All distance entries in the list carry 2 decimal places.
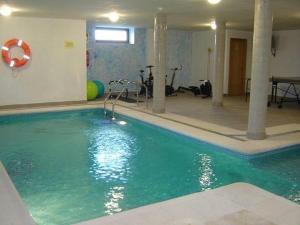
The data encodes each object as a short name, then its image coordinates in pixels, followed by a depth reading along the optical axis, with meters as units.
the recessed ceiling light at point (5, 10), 6.63
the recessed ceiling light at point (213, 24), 9.25
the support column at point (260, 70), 5.21
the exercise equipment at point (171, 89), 11.48
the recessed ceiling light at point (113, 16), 7.70
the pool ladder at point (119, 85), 11.33
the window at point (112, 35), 11.30
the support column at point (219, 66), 8.94
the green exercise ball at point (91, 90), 9.69
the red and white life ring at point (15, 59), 8.10
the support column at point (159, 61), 7.59
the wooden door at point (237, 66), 11.66
